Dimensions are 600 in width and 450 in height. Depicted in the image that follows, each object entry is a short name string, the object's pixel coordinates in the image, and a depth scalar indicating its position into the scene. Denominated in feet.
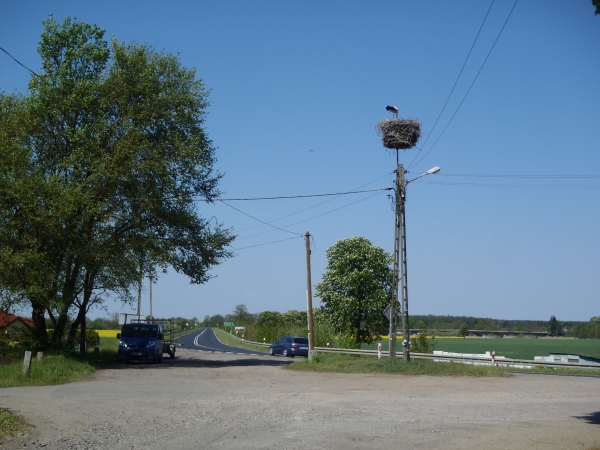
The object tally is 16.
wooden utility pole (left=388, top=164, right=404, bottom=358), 88.07
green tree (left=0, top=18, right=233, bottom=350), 82.79
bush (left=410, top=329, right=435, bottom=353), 127.22
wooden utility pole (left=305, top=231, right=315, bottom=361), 109.91
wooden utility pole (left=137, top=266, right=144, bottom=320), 96.05
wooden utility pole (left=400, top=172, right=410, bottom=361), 85.59
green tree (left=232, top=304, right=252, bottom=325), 490.90
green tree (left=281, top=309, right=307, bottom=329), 324.93
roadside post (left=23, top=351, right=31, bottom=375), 63.93
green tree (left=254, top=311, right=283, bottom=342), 209.20
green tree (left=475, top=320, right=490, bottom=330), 428.64
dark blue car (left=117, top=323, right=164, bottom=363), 101.76
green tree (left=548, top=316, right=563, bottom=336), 382.81
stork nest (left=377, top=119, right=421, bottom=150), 89.30
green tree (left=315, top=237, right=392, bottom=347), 143.33
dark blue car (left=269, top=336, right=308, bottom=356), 146.30
